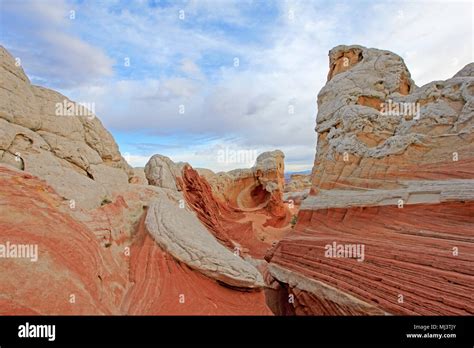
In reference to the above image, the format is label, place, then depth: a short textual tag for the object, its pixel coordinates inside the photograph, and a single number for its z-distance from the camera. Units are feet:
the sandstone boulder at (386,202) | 17.76
